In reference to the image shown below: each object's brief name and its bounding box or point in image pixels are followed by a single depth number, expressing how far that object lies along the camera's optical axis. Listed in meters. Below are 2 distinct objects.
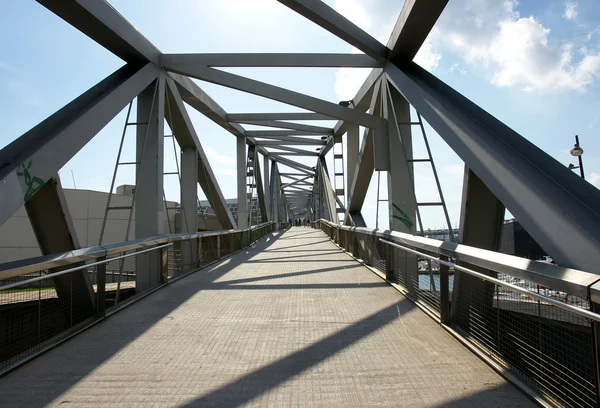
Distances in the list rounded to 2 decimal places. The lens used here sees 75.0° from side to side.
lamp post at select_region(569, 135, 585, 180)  11.00
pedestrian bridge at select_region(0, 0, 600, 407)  2.21
